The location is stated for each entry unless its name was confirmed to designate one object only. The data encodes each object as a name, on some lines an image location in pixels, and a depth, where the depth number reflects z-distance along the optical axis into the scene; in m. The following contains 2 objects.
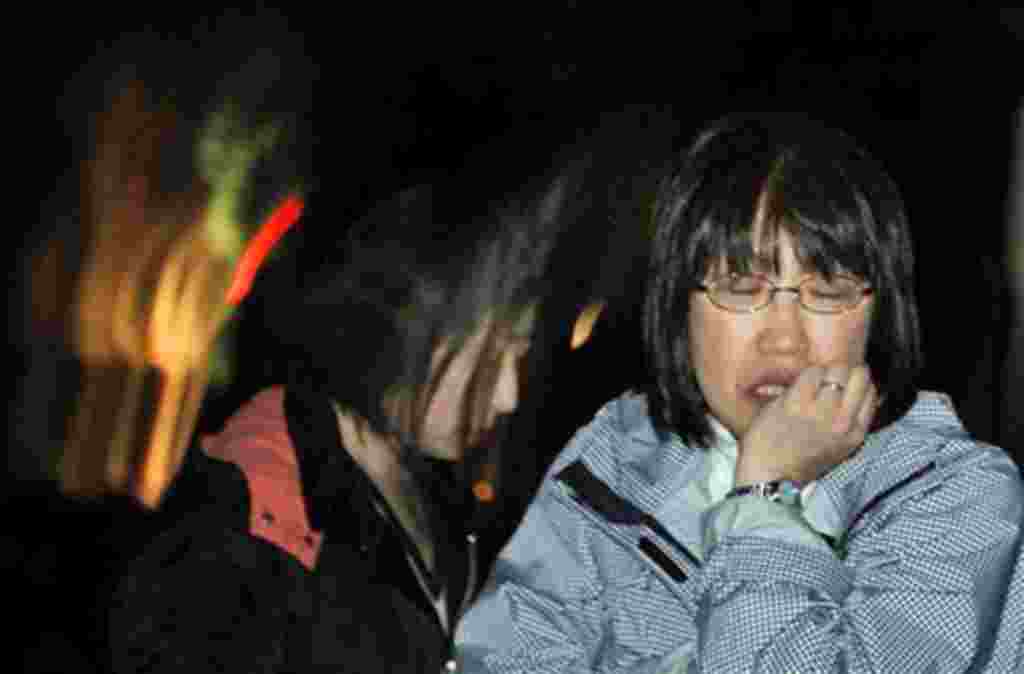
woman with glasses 3.41
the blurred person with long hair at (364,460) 4.54
